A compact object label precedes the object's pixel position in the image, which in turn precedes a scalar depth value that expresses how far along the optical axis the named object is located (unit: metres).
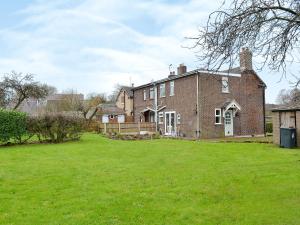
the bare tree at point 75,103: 41.27
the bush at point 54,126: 16.75
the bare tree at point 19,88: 28.58
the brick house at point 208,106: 21.58
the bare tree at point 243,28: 4.78
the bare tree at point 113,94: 56.95
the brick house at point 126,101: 32.67
